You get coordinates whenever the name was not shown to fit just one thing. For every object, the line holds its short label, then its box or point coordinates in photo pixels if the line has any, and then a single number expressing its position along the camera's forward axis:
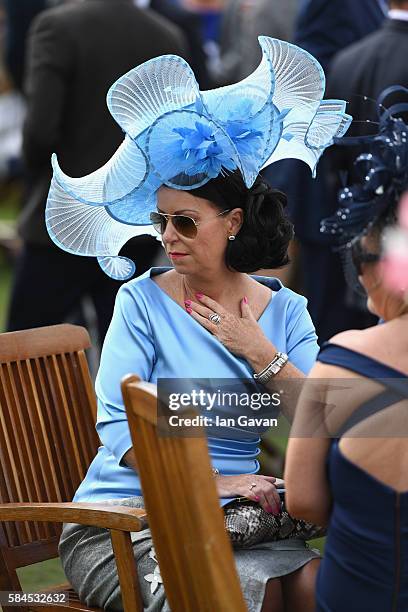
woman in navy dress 3.77
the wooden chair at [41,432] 5.25
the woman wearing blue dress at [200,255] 4.67
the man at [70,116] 8.55
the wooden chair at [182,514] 3.56
